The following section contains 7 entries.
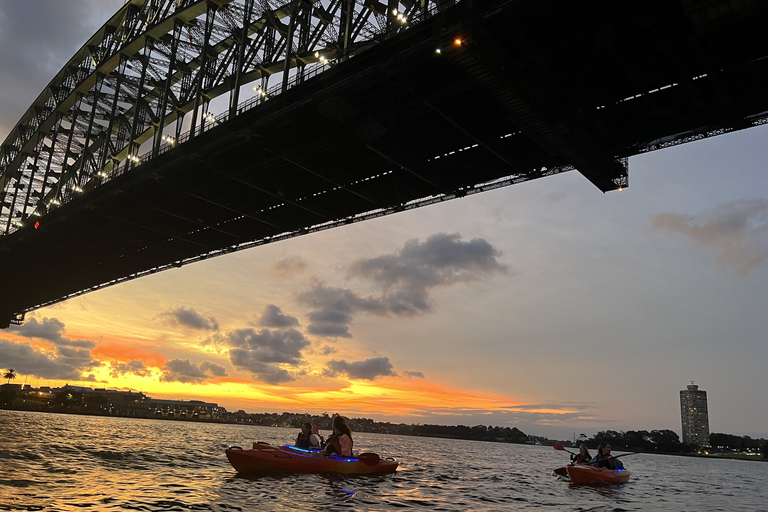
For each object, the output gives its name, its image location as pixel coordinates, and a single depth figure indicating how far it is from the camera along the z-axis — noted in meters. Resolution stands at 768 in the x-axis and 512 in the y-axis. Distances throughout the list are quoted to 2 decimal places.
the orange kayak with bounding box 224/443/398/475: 20.48
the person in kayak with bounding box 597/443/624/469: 27.17
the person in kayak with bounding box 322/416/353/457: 21.12
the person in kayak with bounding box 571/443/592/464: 27.42
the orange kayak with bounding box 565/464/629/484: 25.48
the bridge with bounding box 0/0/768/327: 19.30
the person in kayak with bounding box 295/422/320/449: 22.17
